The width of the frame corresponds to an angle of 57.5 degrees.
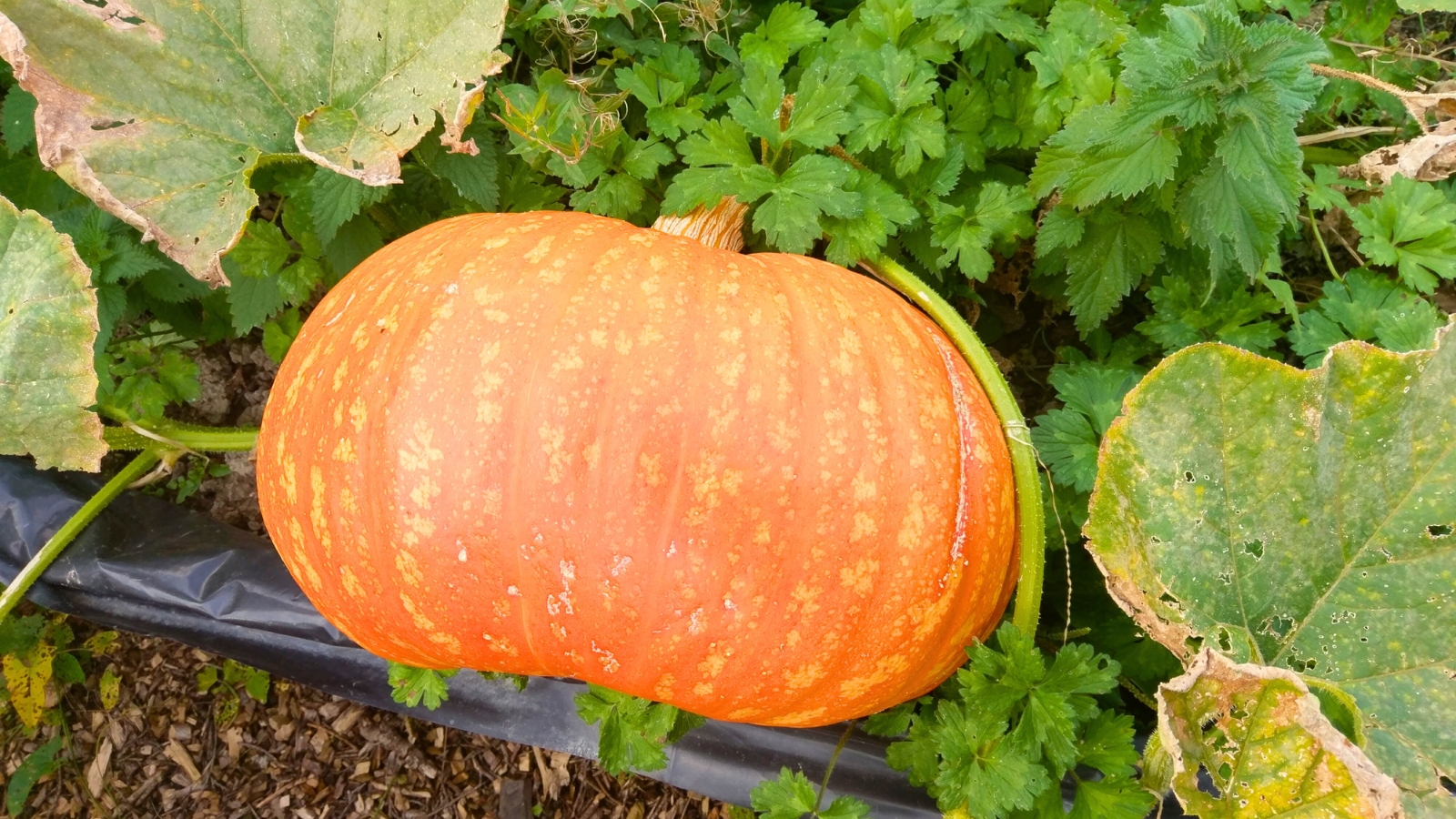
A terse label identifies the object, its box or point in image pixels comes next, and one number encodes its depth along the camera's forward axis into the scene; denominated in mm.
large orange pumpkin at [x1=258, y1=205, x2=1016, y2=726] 559
